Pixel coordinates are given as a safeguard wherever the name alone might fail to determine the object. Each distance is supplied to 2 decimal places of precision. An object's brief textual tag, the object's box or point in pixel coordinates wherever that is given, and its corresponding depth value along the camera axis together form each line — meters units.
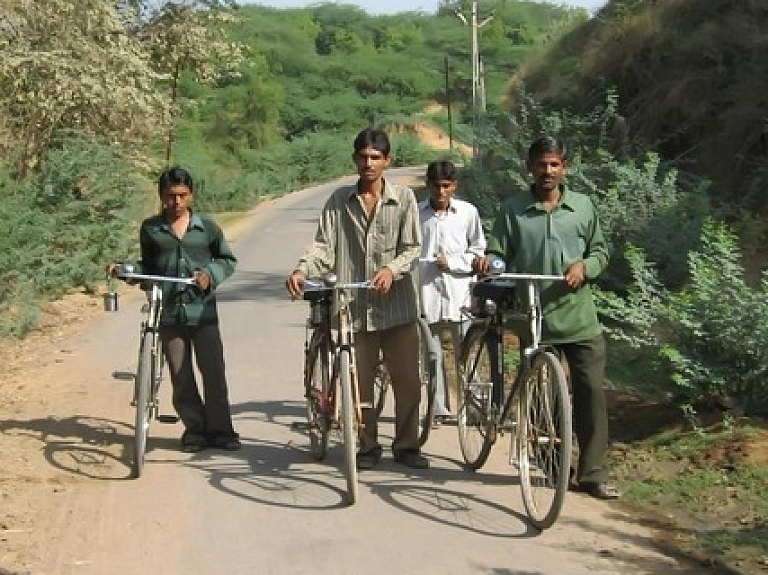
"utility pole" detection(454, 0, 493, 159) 42.26
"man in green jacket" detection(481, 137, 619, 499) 6.08
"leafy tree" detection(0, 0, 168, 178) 19.16
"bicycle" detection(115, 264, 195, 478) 6.56
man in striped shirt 6.37
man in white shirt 7.59
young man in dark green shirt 7.07
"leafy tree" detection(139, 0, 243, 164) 28.34
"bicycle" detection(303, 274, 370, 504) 5.95
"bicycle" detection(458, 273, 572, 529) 5.48
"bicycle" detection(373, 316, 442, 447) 6.97
